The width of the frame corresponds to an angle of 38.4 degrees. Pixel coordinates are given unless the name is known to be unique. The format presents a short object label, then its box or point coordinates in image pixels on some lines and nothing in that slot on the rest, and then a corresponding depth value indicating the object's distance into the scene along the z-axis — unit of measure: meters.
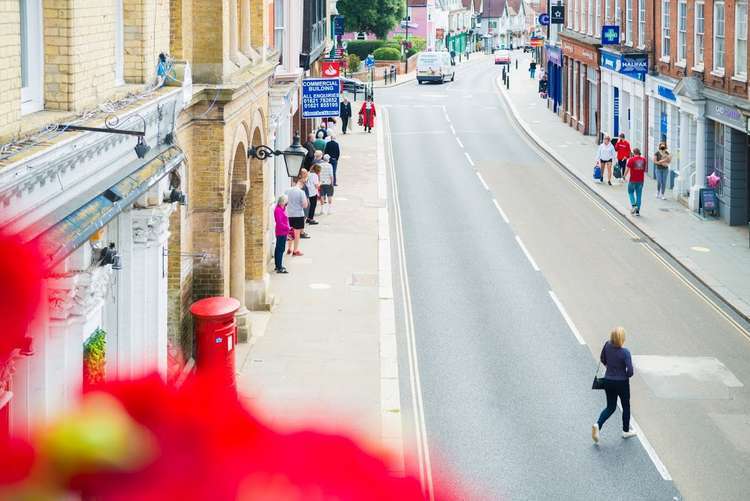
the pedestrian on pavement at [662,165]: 32.44
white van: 79.38
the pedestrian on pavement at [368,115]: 49.78
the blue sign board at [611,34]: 41.28
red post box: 13.97
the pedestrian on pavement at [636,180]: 29.70
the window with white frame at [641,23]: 38.53
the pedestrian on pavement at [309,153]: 31.50
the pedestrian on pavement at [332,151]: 34.88
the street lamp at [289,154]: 18.80
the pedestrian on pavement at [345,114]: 48.66
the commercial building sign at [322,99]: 29.12
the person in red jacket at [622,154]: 36.44
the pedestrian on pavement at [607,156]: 35.53
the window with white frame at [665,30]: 35.47
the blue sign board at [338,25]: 61.69
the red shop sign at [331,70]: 37.62
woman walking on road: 13.16
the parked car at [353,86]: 70.63
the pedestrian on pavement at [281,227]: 23.11
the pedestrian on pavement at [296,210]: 24.58
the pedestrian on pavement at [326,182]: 30.57
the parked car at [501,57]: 102.42
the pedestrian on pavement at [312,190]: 28.48
